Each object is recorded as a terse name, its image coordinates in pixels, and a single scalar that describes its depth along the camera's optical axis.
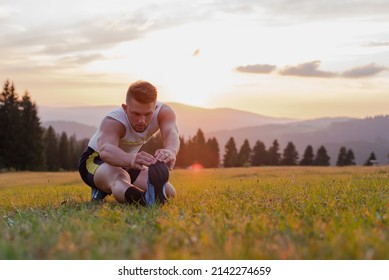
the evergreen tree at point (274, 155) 103.12
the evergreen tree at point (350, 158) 105.31
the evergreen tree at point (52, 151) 94.19
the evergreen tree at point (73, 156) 95.06
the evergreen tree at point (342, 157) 103.71
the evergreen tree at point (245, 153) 101.88
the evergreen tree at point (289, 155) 100.31
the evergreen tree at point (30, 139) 75.88
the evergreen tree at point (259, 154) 103.81
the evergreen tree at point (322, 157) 97.71
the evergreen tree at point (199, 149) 100.12
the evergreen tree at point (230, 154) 100.31
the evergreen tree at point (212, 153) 101.12
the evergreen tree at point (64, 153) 96.42
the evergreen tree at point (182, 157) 96.28
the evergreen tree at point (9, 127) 74.31
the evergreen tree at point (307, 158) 101.69
